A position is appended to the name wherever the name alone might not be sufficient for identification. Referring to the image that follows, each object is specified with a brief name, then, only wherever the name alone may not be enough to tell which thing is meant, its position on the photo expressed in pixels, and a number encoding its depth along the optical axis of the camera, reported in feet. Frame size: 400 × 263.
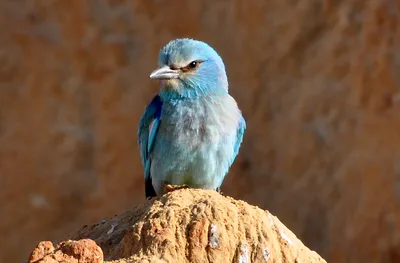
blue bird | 34.78
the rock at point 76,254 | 22.59
